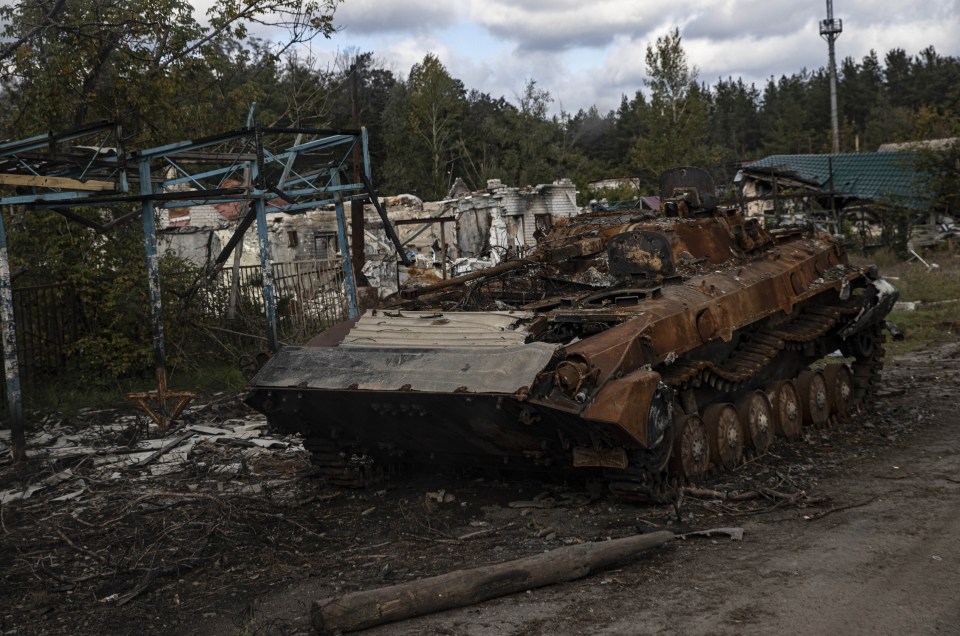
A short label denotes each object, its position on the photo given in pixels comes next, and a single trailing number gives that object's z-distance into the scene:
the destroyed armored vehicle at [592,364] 6.59
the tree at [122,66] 13.18
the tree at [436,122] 40.06
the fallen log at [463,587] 5.07
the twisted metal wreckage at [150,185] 9.61
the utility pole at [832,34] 42.66
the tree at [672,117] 38.38
